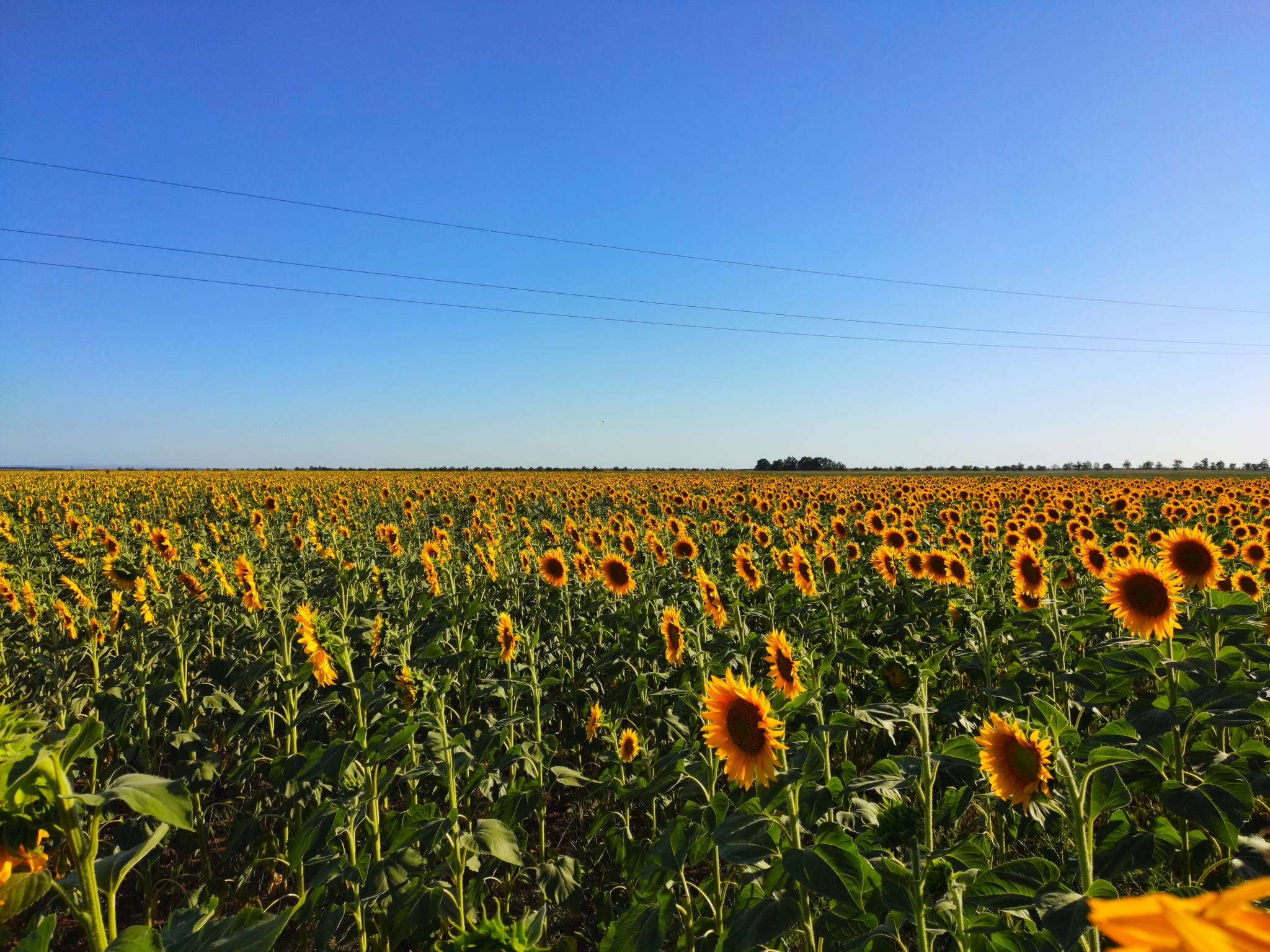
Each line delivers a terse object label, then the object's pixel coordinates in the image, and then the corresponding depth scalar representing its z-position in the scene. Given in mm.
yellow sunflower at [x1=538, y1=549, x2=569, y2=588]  6391
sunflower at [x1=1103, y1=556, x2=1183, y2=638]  3695
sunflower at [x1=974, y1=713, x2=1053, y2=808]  2336
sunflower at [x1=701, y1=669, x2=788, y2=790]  2545
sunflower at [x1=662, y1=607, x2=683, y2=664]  4395
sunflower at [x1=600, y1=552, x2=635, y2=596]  6238
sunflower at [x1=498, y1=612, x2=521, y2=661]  4457
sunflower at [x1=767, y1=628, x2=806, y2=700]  3133
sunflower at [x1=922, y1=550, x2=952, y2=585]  6449
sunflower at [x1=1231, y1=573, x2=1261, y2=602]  5752
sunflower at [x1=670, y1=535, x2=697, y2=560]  7754
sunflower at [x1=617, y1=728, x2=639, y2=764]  3912
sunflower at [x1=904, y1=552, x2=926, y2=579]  7126
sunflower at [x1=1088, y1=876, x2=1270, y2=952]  339
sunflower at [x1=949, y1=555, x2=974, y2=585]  6008
